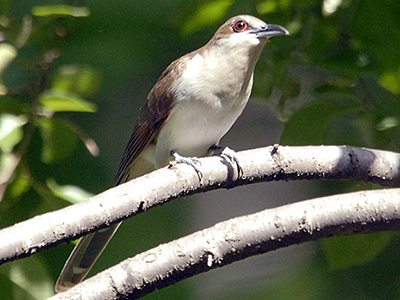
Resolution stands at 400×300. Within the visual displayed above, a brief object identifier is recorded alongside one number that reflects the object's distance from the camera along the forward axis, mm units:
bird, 6953
